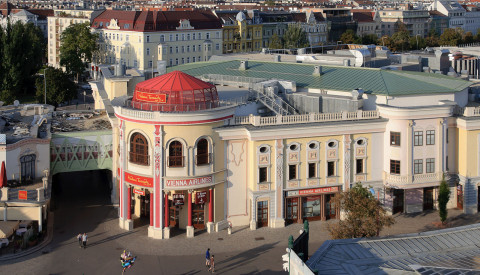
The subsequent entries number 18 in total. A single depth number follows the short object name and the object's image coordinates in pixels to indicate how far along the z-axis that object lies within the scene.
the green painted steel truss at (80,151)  59.88
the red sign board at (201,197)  54.28
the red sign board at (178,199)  53.94
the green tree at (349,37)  176.50
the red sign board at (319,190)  56.66
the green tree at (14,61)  115.88
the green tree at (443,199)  54.91
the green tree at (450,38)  171.62
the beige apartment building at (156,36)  136.62
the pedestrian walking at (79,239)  51.59
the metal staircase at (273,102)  60.38
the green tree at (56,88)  107.50
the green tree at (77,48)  140.50
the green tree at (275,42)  158.23
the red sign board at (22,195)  52.78
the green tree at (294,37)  161.74
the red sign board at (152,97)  53.47
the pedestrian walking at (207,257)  47.59
